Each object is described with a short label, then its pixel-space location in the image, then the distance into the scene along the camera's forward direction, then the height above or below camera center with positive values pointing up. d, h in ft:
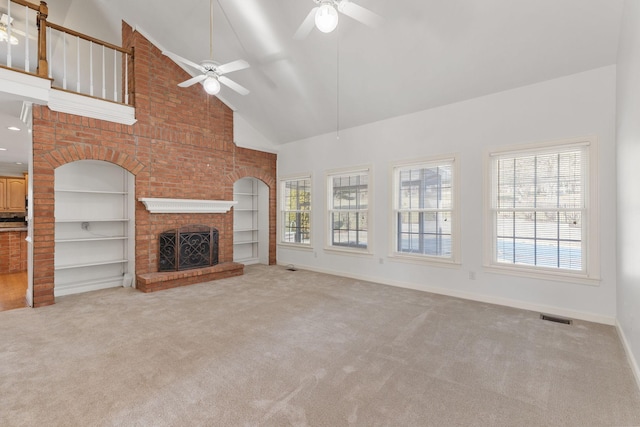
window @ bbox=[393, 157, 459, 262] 15.21 +0.17
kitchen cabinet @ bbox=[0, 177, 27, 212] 27.94 +1.76
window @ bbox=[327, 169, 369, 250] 18.85 +0.26
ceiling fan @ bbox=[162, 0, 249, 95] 11.48 +5.65
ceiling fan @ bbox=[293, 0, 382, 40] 8.28 +5.76
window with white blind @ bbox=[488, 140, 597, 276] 11.78 +0.19
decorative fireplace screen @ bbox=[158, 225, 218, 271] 17.11 -2.11
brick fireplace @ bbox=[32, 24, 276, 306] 13.41 +3.44
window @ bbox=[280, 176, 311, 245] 22.13 +0.22
